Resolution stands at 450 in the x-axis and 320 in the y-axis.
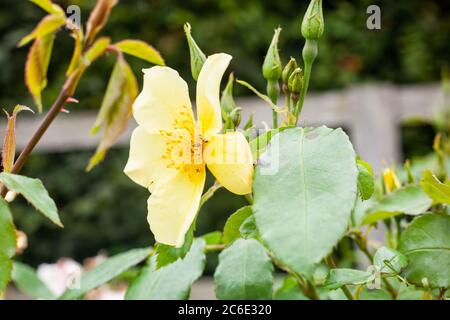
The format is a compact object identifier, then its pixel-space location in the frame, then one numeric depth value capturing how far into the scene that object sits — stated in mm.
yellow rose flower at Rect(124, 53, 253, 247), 464
